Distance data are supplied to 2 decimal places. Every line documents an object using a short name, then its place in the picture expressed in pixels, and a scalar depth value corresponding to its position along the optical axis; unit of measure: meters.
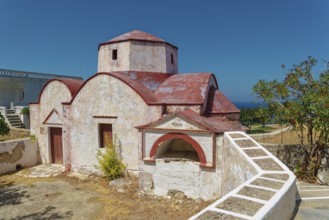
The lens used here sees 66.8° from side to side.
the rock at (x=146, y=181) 9.20
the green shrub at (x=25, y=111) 21.11
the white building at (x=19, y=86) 24.66
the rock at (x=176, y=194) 8.70
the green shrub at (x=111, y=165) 10.65
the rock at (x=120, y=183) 9.97
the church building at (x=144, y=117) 8.59
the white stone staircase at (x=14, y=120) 20.73
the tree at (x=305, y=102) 8.44
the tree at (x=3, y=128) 12.97
